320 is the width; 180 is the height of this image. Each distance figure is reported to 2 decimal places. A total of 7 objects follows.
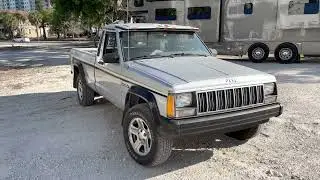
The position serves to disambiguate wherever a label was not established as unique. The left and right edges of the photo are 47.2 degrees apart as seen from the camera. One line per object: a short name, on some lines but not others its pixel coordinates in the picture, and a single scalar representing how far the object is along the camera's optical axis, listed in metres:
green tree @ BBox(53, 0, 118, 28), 26.95
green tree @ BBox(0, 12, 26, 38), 86.12
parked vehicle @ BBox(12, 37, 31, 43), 64.62
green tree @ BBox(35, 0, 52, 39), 84.94
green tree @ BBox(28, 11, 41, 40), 88.69
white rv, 15.55
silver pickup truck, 4.28
